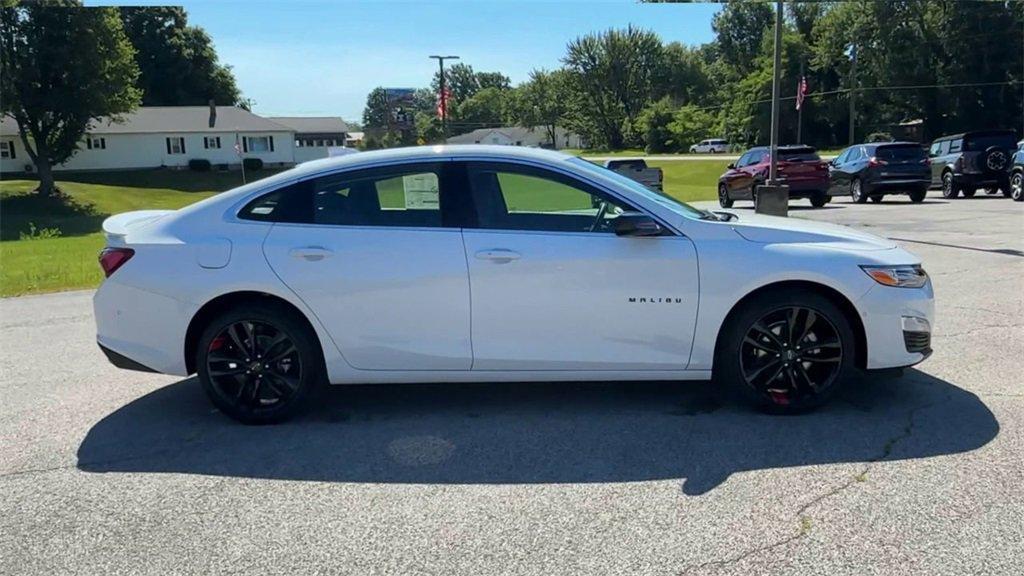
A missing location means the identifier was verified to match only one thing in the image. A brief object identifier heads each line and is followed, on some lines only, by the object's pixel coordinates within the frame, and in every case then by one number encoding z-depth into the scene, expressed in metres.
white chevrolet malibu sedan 4.55
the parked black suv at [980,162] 21.53
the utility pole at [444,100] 26.71
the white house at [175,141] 64.12
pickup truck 24.84
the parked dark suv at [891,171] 21.17
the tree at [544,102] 103.56
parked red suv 21.55
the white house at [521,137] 112.62
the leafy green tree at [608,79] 95.94
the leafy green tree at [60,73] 45.66
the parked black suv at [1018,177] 19.00
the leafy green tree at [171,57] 78.56
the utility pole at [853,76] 58.87
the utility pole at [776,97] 15.66
